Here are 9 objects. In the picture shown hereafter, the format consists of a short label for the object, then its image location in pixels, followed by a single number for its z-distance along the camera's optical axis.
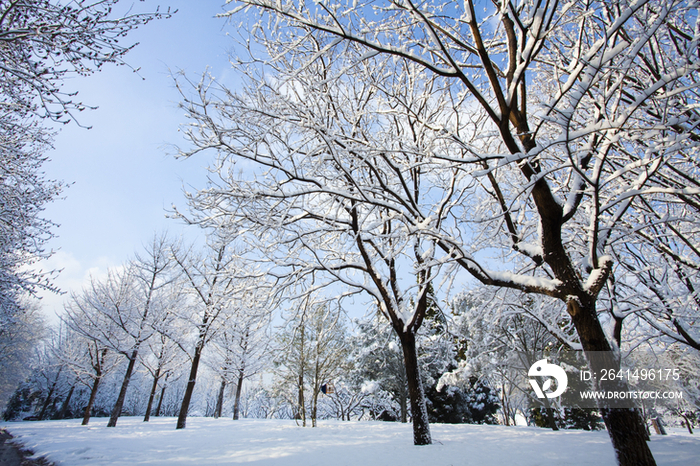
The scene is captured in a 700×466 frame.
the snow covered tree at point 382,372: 16.62
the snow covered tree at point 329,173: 5.30
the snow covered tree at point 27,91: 3.49
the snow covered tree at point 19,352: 18.75
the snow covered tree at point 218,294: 6.64
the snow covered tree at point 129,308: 13.06
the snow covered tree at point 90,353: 13.38
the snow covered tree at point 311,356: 12.29
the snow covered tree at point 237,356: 18.67
